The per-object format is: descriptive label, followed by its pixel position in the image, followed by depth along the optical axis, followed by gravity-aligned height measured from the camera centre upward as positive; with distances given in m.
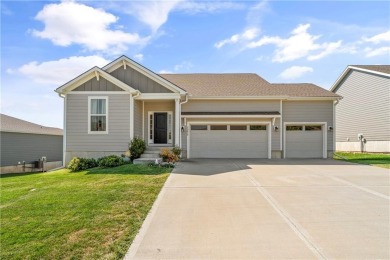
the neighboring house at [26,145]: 17.58 -0.79
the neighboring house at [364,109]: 18.88 +2.27
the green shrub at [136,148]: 12.53 -0.60
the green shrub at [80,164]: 11.25 -1.28
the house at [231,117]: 13.70 +1.12
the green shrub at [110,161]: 11.32 -1.15
